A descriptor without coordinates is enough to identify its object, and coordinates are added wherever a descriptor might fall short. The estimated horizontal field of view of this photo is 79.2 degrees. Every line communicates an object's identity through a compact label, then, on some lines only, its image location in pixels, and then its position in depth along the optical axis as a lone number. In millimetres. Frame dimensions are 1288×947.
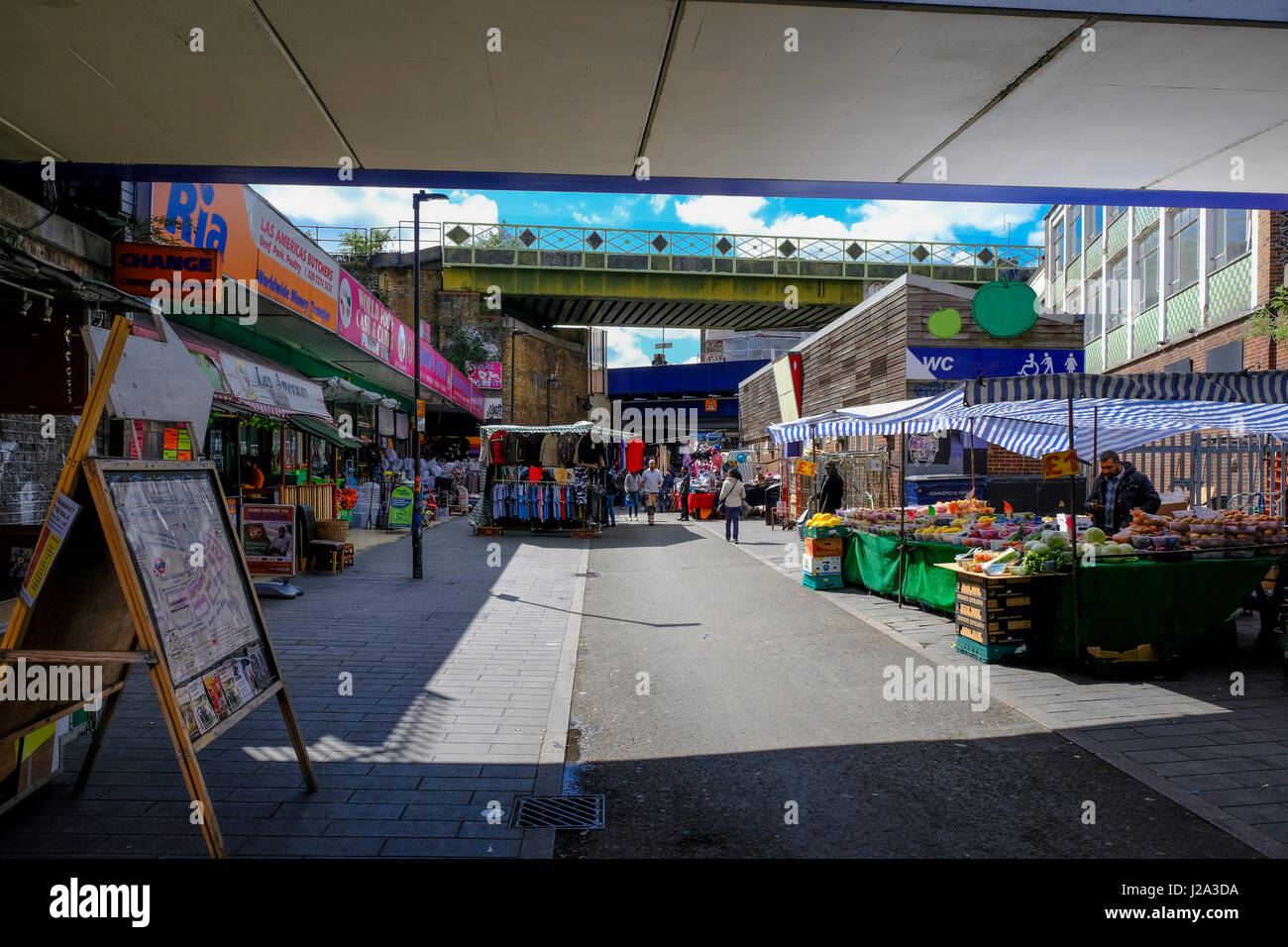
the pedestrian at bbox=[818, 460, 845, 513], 15211
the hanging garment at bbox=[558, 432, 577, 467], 20891
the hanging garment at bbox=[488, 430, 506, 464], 19984
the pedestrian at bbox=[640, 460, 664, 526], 23328
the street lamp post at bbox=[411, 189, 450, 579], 11688
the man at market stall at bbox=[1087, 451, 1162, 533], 9281
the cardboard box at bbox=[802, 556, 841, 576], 11234
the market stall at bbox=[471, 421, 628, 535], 19219
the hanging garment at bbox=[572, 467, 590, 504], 19406
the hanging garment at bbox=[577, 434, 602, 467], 21047
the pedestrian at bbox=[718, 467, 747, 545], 17675
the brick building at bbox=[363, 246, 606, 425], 34719
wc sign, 16875
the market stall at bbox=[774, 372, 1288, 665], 6715
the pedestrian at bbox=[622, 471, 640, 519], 26234
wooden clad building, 17031
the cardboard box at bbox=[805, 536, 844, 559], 11219
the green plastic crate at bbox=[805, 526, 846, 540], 11297
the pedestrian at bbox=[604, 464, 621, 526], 22300
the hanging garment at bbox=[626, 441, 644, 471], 26500
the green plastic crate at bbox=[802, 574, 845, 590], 11273
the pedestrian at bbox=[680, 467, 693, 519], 26653
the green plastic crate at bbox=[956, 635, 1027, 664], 6934
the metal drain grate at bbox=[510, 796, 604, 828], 3895
